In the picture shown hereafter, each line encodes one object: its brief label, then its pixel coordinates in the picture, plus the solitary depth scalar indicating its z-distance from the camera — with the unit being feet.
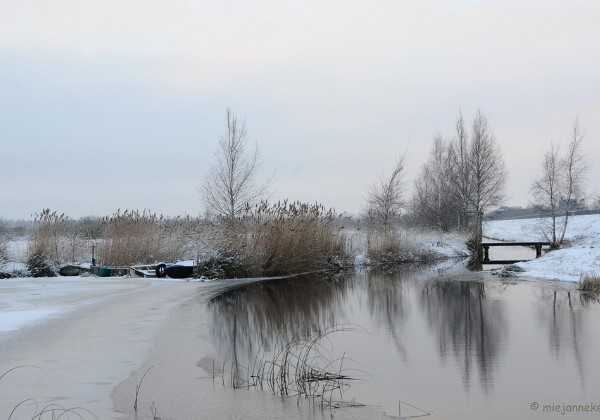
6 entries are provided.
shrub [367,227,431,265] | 102.73
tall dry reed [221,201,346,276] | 72.74
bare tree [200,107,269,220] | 104.94
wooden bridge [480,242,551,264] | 115.22
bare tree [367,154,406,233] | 135.13
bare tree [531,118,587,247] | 128.06
